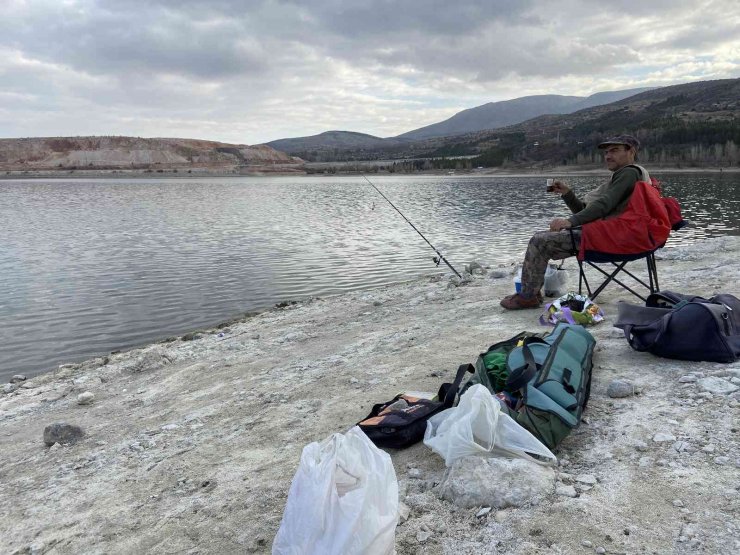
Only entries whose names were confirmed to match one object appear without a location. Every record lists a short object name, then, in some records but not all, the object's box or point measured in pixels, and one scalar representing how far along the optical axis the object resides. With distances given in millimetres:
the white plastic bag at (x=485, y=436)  3168
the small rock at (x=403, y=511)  2911
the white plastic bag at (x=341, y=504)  2271
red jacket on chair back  5930
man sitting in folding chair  5945
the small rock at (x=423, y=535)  2742
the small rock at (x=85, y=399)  6473
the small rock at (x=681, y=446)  3158
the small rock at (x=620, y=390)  3969
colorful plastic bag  5945
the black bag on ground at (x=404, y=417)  3701
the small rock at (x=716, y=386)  3731
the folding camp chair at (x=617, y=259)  6109
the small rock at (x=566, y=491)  2889
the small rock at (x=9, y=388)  7598
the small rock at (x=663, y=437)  3295
